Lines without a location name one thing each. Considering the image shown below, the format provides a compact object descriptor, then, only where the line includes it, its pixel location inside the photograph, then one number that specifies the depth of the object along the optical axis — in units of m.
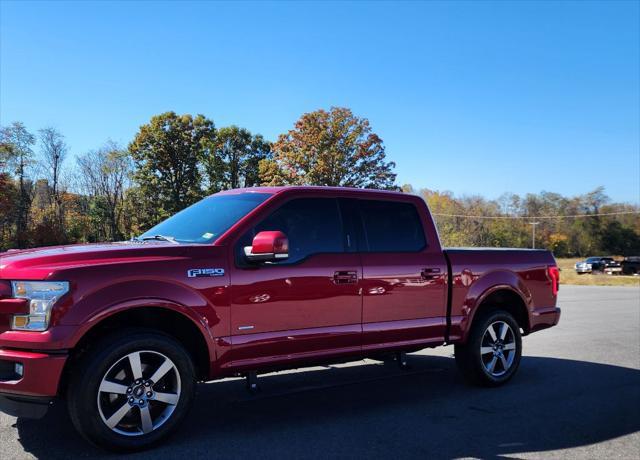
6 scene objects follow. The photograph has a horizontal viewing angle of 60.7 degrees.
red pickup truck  3.66
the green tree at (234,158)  54.47
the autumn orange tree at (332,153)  44.06
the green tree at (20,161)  39.12
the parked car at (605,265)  50.34
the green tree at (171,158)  52.88
